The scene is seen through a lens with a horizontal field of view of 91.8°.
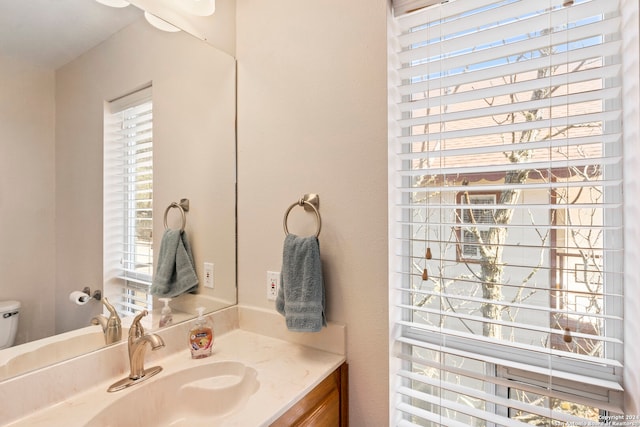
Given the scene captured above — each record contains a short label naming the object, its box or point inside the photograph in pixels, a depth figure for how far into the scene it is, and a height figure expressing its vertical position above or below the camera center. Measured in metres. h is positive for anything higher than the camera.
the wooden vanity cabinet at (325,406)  0.83 -0.57
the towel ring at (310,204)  1.10 +0.03
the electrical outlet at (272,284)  1.22 -0.28
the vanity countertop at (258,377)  0.74 -0.49
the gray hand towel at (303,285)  1.02 -0.24
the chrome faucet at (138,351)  0.90 -0.41
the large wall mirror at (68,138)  0.80 +0.22
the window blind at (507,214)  0.81 +0.00
